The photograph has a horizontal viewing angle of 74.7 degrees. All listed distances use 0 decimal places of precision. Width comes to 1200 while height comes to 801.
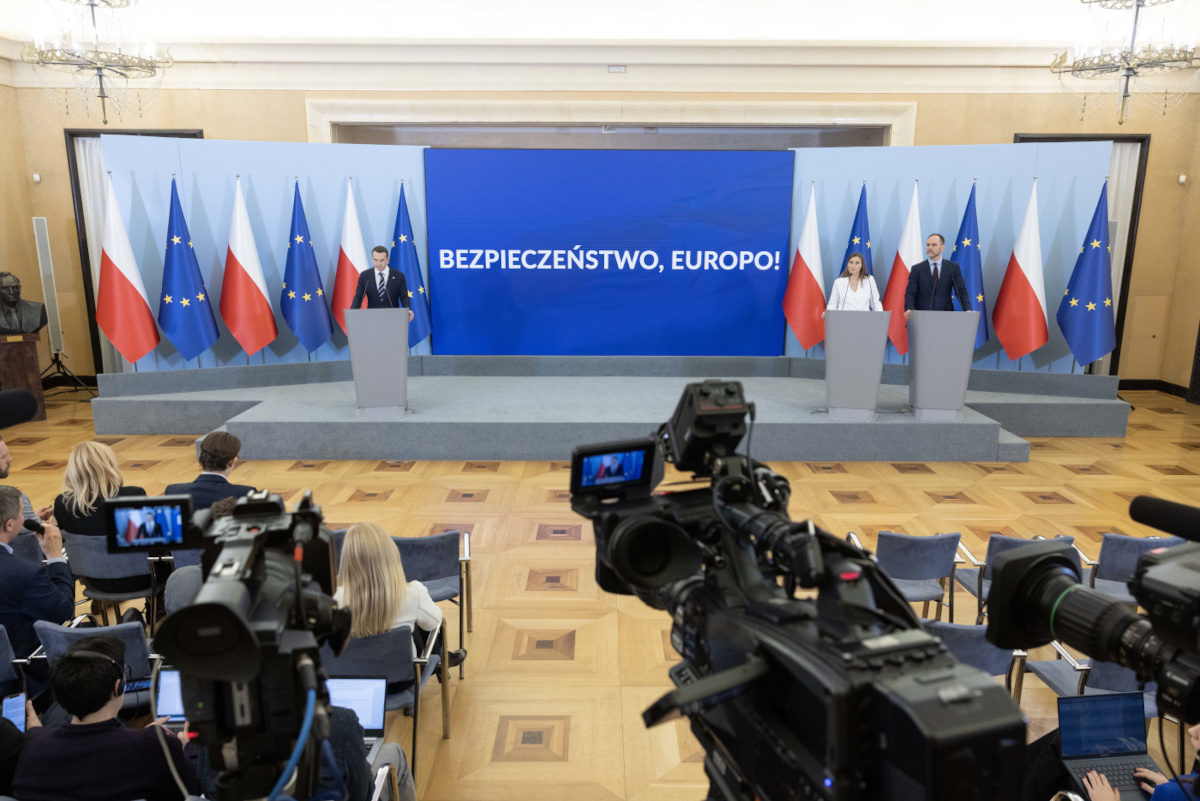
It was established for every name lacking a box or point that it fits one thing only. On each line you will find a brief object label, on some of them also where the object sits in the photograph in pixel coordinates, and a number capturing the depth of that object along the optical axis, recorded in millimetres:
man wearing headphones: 1792
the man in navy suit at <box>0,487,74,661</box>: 2635
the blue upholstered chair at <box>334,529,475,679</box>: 3247
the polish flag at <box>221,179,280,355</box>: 7289
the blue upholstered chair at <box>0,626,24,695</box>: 2346
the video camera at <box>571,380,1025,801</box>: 910
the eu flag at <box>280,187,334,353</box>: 7477
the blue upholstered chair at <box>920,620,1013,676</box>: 2385
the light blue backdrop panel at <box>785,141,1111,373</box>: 7367
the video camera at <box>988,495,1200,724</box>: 985
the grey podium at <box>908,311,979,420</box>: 6184
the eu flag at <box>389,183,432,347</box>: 7684
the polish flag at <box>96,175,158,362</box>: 6988
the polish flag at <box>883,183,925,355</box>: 7305
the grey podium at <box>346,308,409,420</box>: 6055
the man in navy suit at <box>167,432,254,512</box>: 3340
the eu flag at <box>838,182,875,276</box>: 7547
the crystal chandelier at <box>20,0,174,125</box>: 6594
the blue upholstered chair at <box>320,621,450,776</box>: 2426
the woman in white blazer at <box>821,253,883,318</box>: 6621
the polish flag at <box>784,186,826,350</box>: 7625
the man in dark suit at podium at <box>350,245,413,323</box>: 6809
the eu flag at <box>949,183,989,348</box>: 7289
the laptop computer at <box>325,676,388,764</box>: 2225
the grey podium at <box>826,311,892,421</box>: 6141
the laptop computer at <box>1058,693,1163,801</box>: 2086
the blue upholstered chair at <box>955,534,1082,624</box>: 3242
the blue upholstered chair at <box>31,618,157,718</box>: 2305
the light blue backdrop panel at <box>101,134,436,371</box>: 7273
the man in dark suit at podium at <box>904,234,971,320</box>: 6531
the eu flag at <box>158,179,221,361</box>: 7145
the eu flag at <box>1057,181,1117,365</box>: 7113
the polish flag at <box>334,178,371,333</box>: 7562
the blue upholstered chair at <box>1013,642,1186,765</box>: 2502
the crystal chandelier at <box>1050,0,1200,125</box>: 6711
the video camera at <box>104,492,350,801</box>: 971
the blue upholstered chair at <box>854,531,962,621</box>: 3299
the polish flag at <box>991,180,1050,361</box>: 7168
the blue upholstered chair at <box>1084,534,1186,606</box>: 3238
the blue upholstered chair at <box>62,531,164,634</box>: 3170
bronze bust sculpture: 7406
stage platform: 6156
